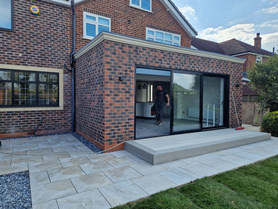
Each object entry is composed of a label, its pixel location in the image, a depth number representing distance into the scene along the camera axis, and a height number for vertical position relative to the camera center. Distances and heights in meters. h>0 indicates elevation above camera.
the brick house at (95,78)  4.77 +0.66
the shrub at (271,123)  6.67 -0.88
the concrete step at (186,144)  3.98 -1.16
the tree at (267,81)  7.87 +0.90
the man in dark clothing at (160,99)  7.67 -0.02
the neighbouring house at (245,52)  9.55 +4.73
